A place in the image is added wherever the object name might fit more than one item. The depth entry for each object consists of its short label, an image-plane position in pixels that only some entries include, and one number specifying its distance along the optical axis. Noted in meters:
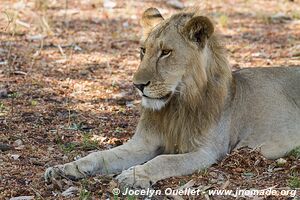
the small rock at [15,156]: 10.17
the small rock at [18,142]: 10.84
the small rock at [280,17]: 21.16
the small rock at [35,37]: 18.05
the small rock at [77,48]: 17.40
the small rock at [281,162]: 10.16
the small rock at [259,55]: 17.31
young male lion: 9.46
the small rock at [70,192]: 8.84
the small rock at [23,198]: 8.70
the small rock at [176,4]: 22.05
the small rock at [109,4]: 21.89
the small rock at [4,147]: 10.58
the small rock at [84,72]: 15.53
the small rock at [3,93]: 13.46
